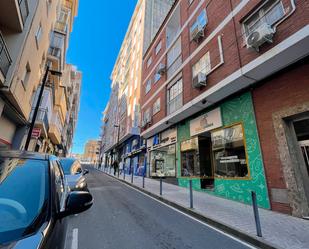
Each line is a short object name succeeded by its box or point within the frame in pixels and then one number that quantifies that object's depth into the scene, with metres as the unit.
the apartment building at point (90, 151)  107.50
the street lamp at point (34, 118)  8.88
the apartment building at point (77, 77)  44.03
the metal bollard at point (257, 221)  4.09
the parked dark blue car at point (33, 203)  1.38
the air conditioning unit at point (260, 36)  6.52
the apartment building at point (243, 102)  6.22
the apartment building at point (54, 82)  15.84
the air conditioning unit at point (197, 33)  10.97
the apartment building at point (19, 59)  8.15
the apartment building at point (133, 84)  24.63
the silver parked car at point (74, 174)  5.97
